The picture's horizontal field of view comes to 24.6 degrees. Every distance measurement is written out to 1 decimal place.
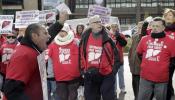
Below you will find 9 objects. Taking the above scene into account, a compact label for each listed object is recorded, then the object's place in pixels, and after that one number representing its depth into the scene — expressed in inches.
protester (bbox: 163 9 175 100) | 234.9
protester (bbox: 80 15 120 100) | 254.0
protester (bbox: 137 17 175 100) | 229.3
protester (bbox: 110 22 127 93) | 333.7
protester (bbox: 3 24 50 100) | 147.5
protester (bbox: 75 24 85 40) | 358.7
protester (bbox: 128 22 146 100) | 282.9
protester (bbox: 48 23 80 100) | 269.0
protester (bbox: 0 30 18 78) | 279.5
